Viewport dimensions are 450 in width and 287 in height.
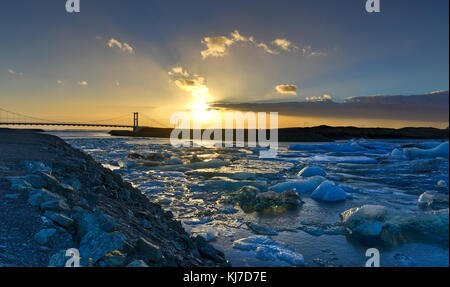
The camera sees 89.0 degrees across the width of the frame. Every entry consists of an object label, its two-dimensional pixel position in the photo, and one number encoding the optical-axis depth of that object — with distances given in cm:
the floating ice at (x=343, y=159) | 1688
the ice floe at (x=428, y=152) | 1723
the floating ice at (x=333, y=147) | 2790
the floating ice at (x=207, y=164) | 1240
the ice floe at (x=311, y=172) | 1018
